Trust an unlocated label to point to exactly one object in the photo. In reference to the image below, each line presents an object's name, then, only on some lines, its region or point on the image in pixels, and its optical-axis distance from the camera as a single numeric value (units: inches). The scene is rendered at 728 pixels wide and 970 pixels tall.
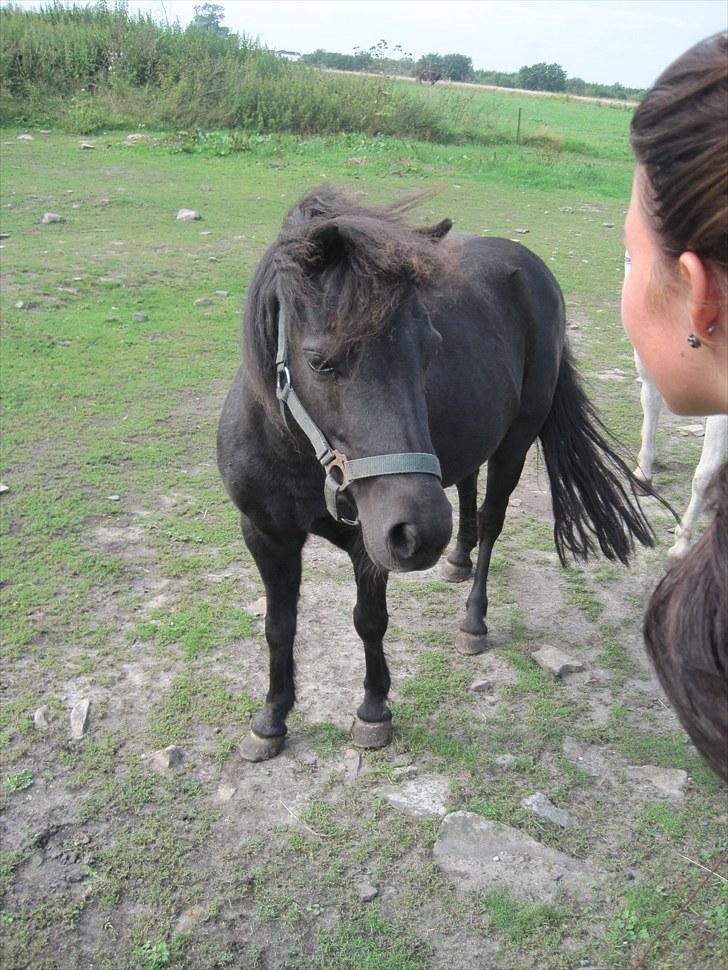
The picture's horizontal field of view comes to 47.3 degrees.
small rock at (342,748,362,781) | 112.6
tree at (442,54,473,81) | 1939.0
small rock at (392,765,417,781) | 112.4
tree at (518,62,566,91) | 2009.1
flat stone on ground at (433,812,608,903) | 95.6
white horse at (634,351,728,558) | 152.9
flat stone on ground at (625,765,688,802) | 110.6
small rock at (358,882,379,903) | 93.9
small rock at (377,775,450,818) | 106.6
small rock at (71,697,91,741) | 115.0
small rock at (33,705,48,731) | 115.4
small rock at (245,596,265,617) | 143.8
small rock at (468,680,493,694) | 130.3
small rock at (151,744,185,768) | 111.0
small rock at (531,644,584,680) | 134.3
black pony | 76.7
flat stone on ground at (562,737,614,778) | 114.6
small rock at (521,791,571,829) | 105.3
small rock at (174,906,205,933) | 89.5
